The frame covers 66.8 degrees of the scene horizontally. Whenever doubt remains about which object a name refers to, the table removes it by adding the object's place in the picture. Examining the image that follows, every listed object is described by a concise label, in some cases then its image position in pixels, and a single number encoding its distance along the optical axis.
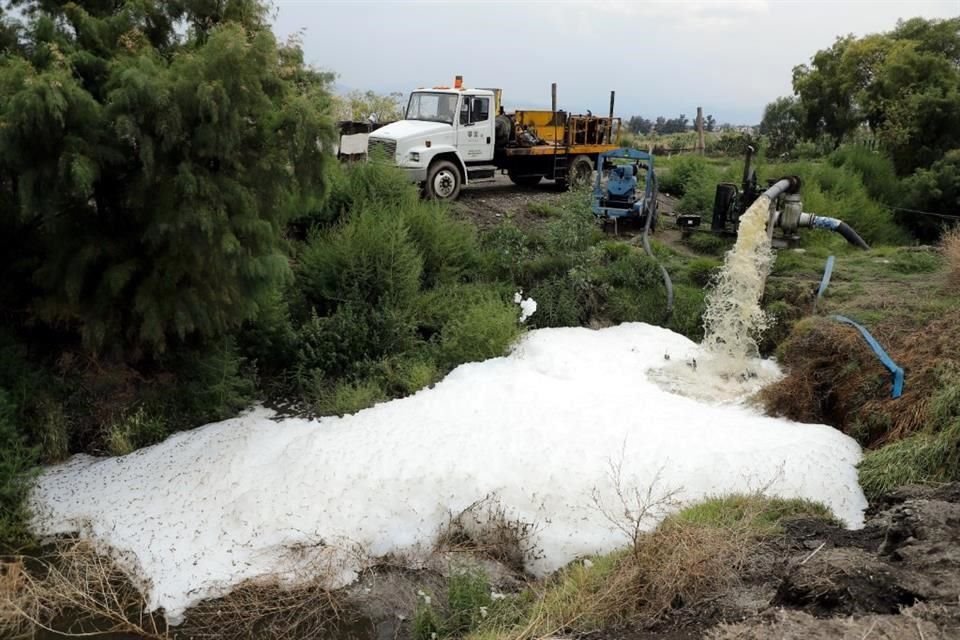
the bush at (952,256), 9.76
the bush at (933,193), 16.09
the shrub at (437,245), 10.51
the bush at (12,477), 6.34
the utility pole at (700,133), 25.89
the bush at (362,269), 9.35
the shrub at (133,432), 7.37
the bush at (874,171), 17.25
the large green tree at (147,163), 6.12
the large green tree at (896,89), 17.25
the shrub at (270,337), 8.80
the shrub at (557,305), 10.35
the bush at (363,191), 10.66
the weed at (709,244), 12.80
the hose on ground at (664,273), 10.65
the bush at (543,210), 13.46
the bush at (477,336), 9.07
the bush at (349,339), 8.77
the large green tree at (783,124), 23.94
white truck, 13.33
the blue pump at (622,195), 12.89
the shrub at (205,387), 7.91
